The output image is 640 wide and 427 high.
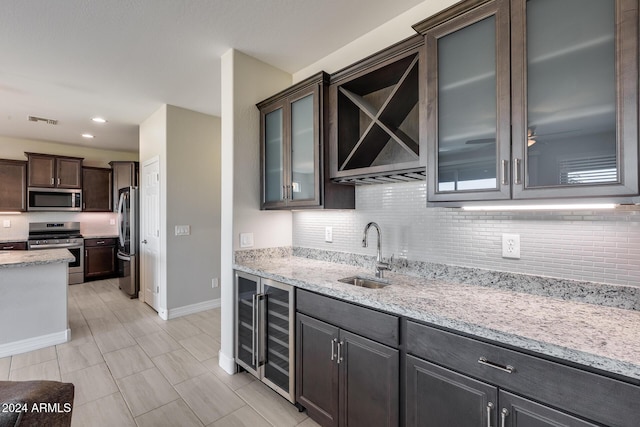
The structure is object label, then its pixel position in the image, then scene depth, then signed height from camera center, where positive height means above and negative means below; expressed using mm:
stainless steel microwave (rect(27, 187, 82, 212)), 5227 +269
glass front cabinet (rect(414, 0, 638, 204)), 1087 +475
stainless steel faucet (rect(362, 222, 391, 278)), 1985 -336
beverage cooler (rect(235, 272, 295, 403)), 1980 -842
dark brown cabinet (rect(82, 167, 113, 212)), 5783 +469
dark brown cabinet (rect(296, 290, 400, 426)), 1431 -812
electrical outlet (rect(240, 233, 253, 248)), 2516 -226
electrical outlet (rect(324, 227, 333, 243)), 2562 -182
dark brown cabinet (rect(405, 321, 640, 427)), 918 -618
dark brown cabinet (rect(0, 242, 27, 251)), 4827 -523
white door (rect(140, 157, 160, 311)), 3977 -249
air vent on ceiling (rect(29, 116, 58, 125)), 3766 +1235
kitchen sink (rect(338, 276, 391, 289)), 1968 -458
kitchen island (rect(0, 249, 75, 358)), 2867 -871
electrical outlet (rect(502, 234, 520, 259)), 1580 -178
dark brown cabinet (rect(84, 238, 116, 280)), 5625 -845
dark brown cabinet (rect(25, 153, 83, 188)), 5207 +766
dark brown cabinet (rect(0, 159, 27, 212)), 5008 +480
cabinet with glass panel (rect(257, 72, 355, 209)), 2160 +485
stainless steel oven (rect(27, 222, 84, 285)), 5262 -458
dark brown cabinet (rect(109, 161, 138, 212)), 5375 +712
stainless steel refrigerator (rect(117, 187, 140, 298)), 4555 -325
